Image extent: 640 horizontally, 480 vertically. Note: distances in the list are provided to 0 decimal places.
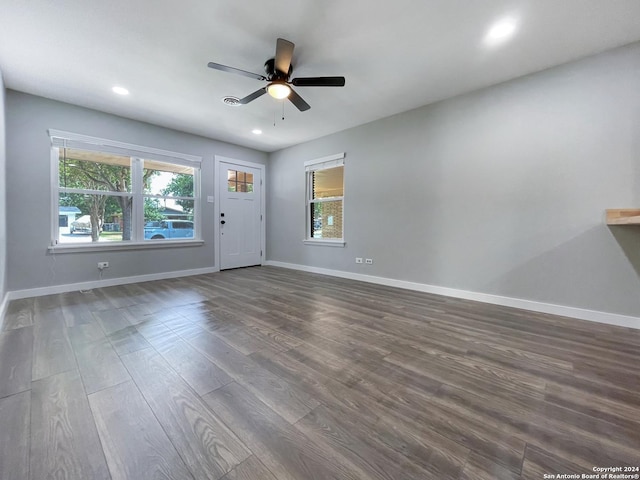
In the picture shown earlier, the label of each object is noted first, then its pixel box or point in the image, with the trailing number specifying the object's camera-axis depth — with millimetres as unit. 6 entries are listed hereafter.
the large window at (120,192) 3746
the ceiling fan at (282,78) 2316
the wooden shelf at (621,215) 2283
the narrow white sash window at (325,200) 4934
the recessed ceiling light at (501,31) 2182
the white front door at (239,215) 5422
